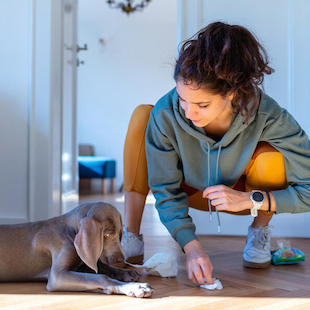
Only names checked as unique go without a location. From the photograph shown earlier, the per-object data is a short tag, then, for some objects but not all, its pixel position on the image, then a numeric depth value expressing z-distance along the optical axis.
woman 1.29
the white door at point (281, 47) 2.48
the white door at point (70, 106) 3.33
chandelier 6.25
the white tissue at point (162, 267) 1.49
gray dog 1.29
